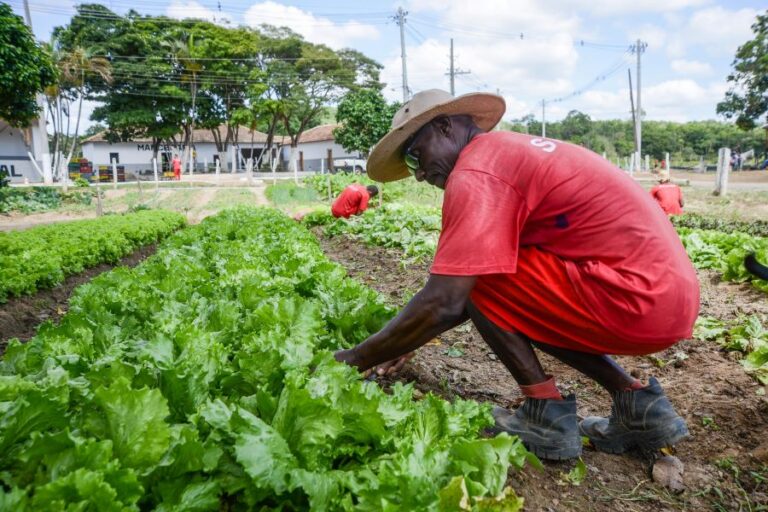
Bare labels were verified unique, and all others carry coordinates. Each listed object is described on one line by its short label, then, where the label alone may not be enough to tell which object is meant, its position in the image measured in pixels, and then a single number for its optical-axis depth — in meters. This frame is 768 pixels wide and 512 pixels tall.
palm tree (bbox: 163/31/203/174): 43.31
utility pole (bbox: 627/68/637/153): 40.28
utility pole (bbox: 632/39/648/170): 36.98
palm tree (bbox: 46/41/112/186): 32.59
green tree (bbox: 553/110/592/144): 82.06
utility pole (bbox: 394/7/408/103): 35.31
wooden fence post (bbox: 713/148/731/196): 18.97
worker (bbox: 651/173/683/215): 10.48
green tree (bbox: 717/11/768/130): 27.86
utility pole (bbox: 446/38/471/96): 44.53
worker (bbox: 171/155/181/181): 37.62
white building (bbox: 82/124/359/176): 53.22
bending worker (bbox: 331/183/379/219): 12.72
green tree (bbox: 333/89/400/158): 32.88
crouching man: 2.21
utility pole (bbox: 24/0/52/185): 29.97
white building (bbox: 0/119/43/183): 38.31
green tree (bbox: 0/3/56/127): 15.86
